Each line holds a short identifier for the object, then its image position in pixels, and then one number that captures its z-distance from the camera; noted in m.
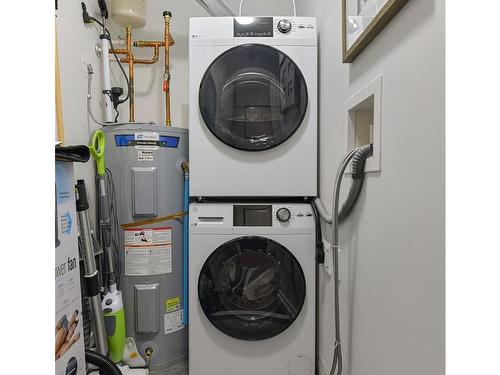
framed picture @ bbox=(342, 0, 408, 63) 0.64
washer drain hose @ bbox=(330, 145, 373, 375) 0.79
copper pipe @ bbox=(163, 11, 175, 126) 1.75
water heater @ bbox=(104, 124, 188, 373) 1.38
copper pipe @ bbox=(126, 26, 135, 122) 1.73
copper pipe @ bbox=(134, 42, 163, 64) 1.81
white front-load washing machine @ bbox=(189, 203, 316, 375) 1.31
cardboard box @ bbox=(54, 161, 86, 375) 0.88
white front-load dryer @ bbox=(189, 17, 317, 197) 1.35
